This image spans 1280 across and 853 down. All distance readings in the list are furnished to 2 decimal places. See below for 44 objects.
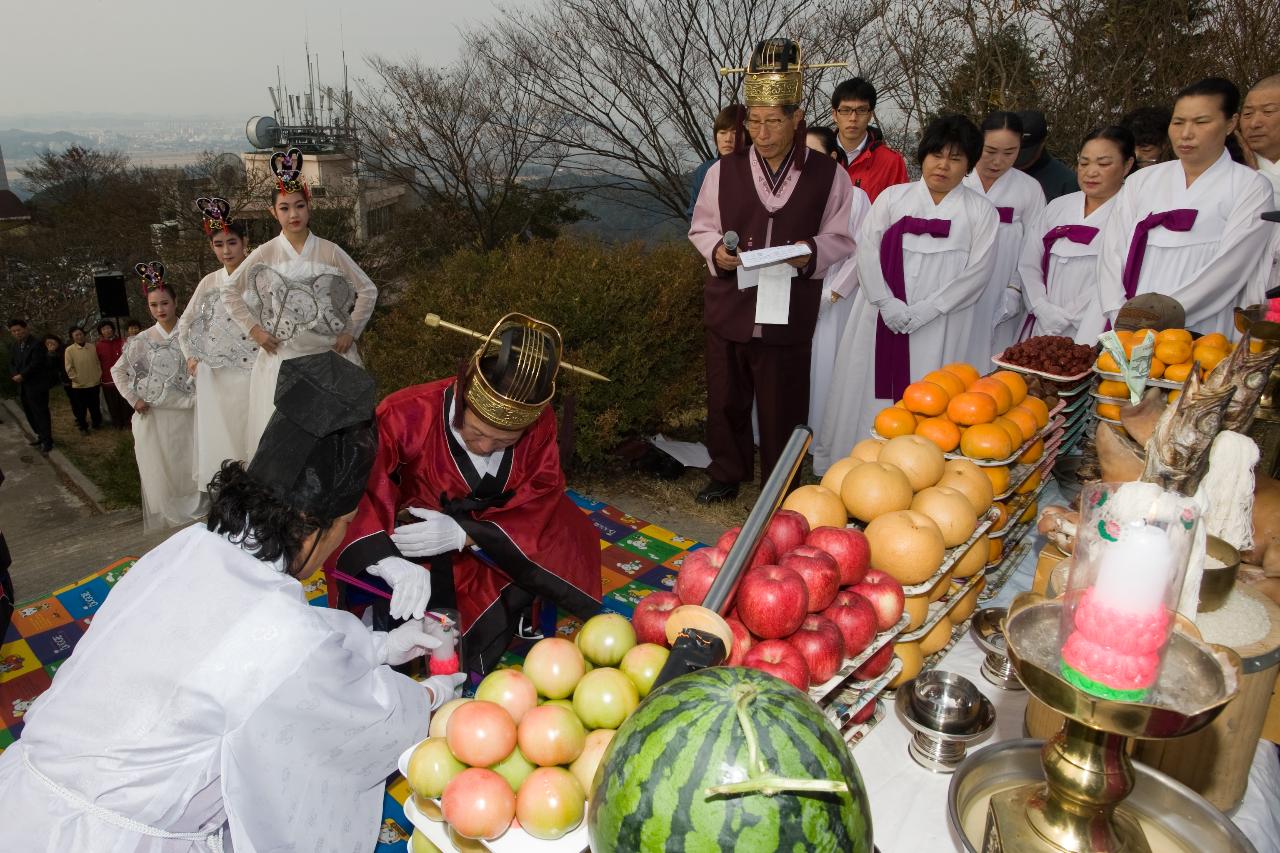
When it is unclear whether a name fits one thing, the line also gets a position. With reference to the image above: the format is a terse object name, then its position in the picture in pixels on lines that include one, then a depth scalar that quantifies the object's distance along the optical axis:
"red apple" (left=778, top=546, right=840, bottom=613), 1.72
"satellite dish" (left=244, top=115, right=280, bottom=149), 12.55
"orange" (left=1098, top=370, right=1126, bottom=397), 2.91
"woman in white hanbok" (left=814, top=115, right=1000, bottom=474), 4.96
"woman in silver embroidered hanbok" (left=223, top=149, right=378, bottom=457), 5.37
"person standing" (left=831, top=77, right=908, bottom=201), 6.21
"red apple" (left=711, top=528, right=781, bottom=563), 1.82
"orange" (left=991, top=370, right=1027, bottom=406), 2.96
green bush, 6.16
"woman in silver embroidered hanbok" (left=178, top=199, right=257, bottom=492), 5.59
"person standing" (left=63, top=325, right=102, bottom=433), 10.62
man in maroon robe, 4.63
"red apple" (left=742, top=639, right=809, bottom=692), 1.52
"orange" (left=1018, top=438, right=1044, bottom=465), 2.73
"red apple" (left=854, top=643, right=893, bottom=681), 1.86
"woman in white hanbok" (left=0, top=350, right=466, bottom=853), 1.68
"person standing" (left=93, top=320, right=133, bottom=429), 10.75
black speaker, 9.95
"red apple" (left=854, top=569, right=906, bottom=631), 1.83
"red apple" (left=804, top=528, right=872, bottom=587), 1.89
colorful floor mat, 3.39
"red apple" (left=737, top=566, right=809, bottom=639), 1.59
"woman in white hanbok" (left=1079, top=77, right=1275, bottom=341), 4.18
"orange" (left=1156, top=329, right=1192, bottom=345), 2.88
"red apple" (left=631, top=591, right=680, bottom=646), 1.60
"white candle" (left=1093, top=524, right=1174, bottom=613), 1.05
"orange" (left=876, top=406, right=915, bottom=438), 2.66
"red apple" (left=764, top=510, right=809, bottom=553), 1.88
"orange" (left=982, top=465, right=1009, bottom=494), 2.53
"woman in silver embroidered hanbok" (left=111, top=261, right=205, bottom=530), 5.98
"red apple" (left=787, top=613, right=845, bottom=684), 1.59
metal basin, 1.33
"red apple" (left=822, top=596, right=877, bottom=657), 1.71
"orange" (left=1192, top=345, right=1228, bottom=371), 2.76
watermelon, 0.94
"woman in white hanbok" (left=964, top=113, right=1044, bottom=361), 5.84
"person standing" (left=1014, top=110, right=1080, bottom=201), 6.52
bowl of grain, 1.45
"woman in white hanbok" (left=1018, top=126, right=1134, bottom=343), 5.15
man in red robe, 2.82
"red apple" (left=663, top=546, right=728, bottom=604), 1.72
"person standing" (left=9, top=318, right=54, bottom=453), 10.15
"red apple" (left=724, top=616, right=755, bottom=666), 1.60
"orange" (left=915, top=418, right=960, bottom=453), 2.58
